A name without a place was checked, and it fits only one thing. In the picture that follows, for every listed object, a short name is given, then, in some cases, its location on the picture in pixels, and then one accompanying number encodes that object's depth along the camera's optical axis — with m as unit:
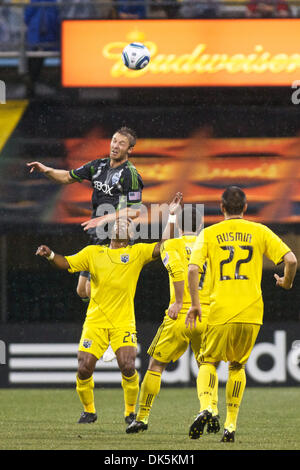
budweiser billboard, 29.34
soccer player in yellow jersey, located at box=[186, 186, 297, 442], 14.69
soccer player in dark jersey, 18.28
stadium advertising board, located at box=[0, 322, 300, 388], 26.53
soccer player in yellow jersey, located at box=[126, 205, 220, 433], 16.34
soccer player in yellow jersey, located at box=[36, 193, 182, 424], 17.30
